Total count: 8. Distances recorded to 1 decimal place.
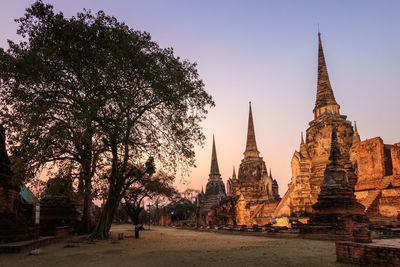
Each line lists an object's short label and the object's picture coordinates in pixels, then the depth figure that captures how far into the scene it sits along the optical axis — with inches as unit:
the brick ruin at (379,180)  801.6
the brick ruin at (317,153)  1109.1
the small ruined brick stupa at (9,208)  455.0
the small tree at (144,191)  1168.2
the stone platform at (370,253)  238.1
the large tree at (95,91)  453.1
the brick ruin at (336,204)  586.0
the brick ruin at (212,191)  2191.2
